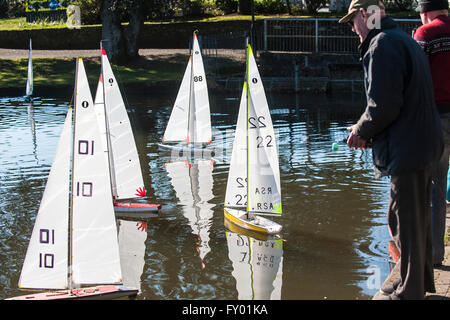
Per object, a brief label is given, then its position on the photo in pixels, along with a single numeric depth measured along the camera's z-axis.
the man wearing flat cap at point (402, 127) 4.90
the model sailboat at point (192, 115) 19.64
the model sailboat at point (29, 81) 30.80
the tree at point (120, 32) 36.66
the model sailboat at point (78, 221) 8.00
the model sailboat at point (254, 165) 11.35
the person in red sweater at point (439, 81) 6.36
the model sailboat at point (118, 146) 13.76
